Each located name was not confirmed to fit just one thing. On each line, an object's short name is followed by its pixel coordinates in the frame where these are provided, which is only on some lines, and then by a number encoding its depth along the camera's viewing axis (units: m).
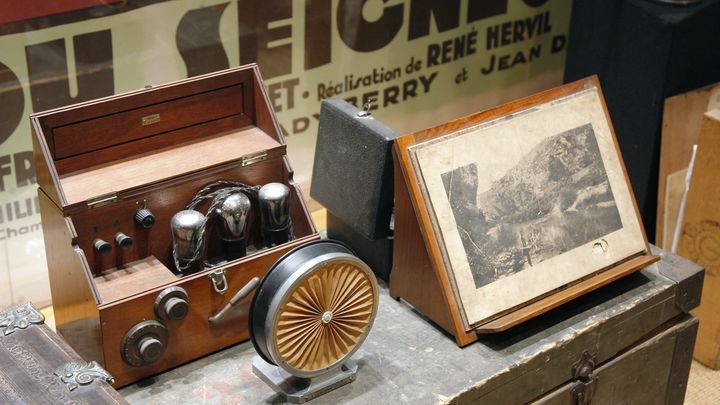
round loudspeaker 1.82
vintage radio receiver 1.94
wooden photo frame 2.05
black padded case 2.15
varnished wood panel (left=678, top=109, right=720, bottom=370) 2.81
